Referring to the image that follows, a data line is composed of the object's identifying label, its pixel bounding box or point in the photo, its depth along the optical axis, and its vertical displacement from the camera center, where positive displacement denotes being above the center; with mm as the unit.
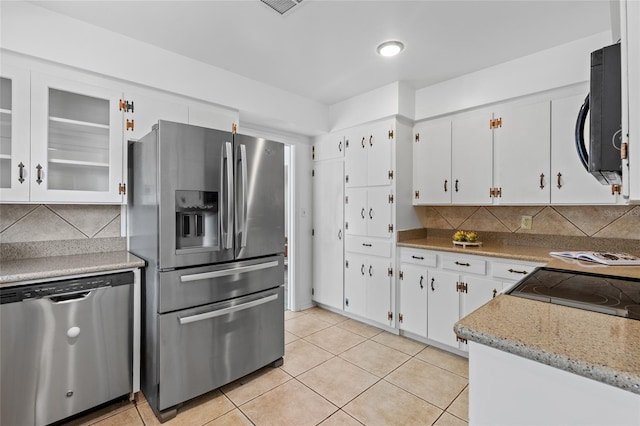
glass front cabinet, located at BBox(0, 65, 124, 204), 1839 +504
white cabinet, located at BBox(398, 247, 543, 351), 2467 -659
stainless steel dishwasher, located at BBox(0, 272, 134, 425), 1590 -774
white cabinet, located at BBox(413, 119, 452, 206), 3068 +549
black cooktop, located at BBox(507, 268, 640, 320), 1003 -309
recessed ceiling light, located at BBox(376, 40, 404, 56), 2354 +1349
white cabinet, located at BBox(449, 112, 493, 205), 2809 +540
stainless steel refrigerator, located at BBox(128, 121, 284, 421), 1892 -271
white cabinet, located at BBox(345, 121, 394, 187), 3164 +665
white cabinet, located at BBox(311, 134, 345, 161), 3623 +845
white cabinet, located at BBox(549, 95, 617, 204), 2293 +387
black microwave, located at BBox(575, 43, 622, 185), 906 +322
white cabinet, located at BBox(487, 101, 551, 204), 2504 +532
